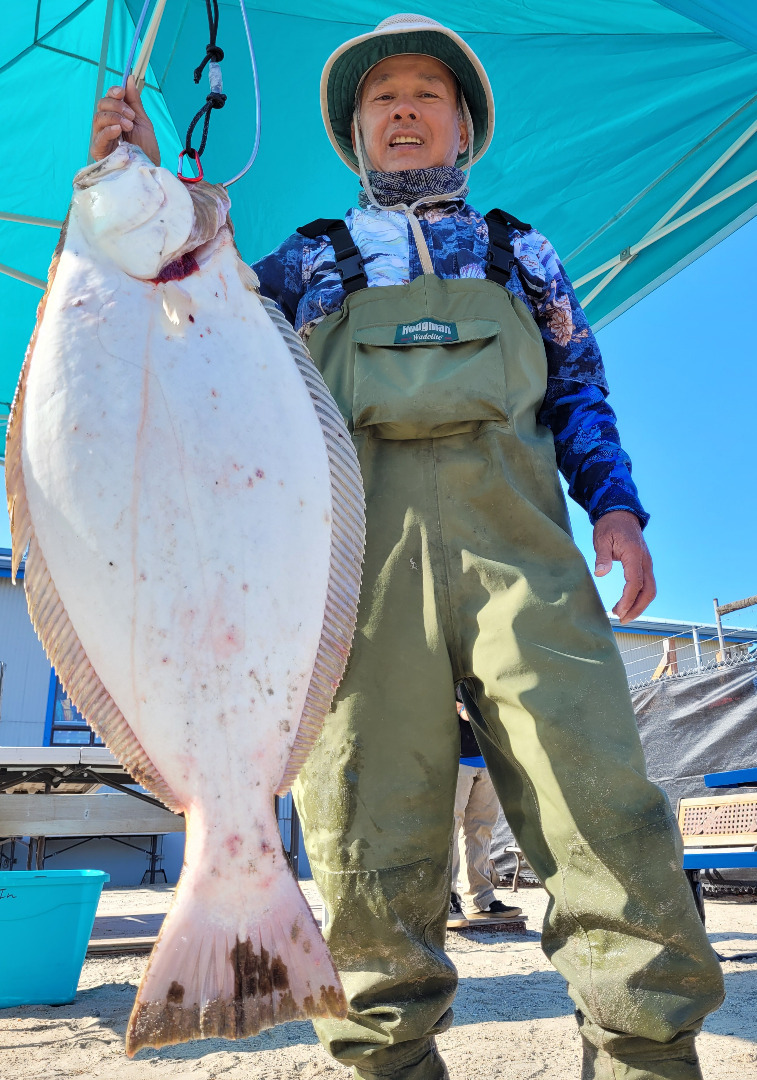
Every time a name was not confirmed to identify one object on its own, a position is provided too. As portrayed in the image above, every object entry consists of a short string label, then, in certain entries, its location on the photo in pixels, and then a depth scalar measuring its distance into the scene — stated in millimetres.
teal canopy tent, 4023
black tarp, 6492
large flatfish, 1056
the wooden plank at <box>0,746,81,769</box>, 4238
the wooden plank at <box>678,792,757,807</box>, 4406
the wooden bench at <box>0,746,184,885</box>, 4227
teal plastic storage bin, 2904
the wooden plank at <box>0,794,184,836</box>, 4199
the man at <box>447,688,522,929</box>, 5156
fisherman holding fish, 1313
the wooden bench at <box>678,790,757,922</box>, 3809
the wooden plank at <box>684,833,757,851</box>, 4207
